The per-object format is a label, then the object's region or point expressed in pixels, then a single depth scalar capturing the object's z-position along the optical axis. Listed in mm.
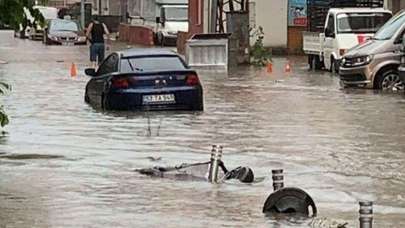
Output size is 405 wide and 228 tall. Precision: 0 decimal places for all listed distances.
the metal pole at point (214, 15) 46562
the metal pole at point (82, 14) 77356
